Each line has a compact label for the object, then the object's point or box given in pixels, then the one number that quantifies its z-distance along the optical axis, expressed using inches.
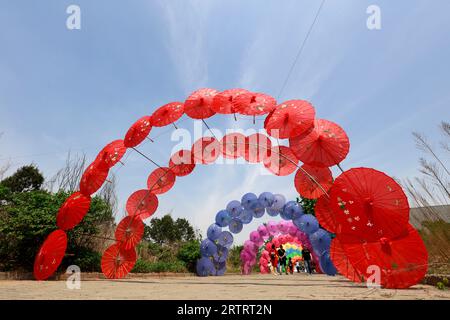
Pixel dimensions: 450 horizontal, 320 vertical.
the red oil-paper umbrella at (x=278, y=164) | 328.2
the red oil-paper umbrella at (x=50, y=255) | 316.5
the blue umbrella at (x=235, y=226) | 591.5
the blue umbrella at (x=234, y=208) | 589.9
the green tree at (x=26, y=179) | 832.3
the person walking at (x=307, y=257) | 518.6
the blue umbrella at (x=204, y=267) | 543.2
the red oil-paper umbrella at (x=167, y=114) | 323.9
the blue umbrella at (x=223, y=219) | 593.0
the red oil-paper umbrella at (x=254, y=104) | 289.1
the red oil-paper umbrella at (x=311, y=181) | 311.6
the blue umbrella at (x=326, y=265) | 489.4
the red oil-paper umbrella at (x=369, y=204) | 213.5
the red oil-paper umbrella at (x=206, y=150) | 338.3
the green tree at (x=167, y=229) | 1408.7
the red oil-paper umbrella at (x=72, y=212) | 327.3
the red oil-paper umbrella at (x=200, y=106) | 310.0
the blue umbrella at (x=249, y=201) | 581.9
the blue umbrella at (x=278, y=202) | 572.4
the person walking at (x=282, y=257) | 540.7
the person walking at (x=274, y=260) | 590.2
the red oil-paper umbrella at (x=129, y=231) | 370.3
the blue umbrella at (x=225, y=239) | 569.6
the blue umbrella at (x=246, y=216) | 586.2
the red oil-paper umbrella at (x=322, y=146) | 259.3
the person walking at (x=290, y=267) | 618.4
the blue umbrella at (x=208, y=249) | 552.7
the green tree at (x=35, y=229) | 364.8
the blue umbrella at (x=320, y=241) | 511.5
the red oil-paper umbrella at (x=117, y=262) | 359.6
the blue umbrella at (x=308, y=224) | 526.9
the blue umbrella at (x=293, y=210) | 546.9
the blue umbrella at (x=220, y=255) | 560.4
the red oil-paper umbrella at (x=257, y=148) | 328.5
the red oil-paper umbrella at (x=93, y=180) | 336.2
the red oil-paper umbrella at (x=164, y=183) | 390.0
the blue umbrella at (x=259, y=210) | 581.0
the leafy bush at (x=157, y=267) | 465.8
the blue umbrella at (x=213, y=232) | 569.0
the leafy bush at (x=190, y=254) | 571.9
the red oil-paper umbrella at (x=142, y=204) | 386.9
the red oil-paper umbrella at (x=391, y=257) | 203.6
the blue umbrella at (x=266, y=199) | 576.5
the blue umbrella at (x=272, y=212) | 575.0
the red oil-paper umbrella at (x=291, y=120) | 264.8
